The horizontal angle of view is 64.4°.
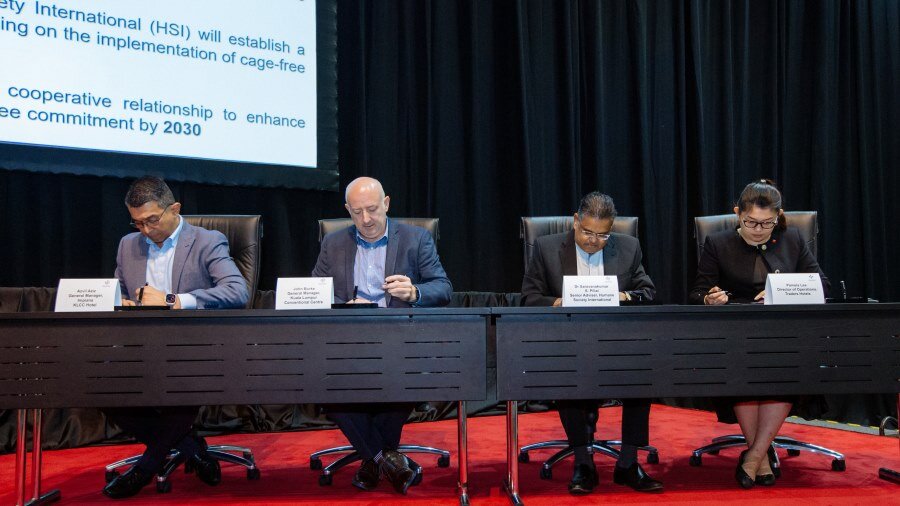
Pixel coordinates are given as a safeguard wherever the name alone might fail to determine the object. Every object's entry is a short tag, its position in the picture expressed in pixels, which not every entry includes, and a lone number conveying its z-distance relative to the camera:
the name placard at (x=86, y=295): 2.26
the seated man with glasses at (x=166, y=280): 2.59
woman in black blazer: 2.64
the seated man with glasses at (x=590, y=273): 2.56
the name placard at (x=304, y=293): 2.29
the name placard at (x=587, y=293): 2.35
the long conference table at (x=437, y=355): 2.19
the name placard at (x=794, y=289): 2.41
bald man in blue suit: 2.74
